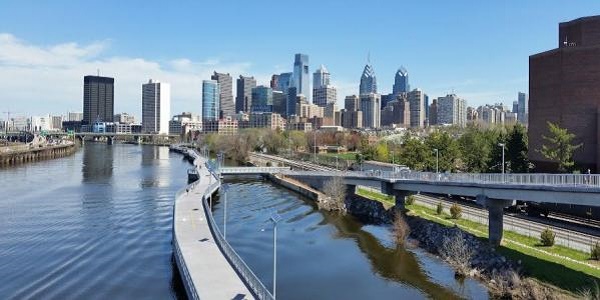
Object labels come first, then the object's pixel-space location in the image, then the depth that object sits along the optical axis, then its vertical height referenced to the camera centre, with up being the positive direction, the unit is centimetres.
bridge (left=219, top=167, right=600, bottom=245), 3725 -400
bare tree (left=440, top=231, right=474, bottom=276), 4050 -942
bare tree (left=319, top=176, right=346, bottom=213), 7150 -787
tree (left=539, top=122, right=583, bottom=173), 5797 -33
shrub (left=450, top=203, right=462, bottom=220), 5509 -754
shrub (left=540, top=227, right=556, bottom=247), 4225 -794
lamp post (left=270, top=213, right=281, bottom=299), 2726 -421
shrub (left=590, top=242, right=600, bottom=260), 3828 -833
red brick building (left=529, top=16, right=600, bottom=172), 5834 +696
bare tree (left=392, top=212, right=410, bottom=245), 5134 -922
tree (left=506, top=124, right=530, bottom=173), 7062 -131
